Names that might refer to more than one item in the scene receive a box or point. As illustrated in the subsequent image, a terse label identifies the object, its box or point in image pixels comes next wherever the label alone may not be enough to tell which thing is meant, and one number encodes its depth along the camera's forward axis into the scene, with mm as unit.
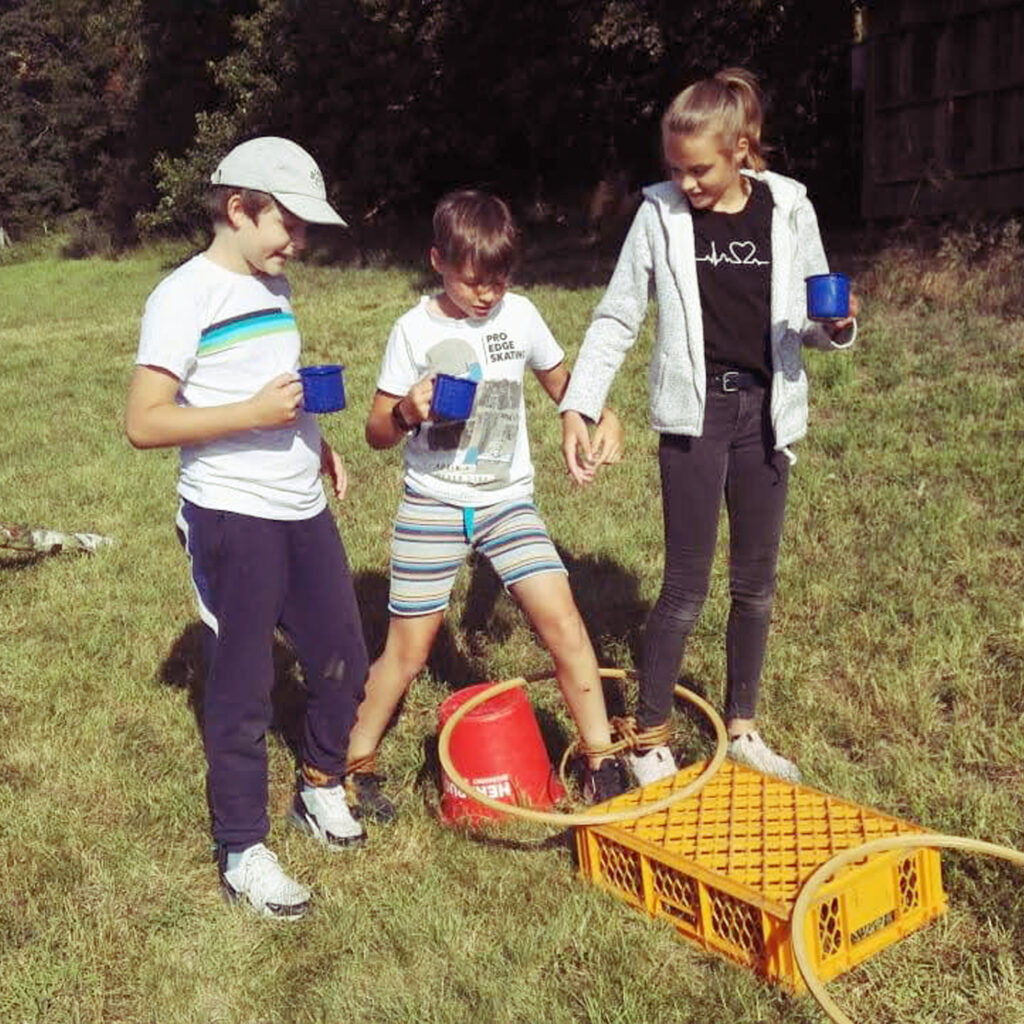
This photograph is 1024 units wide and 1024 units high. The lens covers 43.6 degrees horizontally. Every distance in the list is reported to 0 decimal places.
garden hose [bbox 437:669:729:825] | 3371
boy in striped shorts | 3693
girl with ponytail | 3625
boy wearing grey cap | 3203
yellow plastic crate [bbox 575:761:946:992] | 2990
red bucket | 3896
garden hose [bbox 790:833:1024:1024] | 2773
